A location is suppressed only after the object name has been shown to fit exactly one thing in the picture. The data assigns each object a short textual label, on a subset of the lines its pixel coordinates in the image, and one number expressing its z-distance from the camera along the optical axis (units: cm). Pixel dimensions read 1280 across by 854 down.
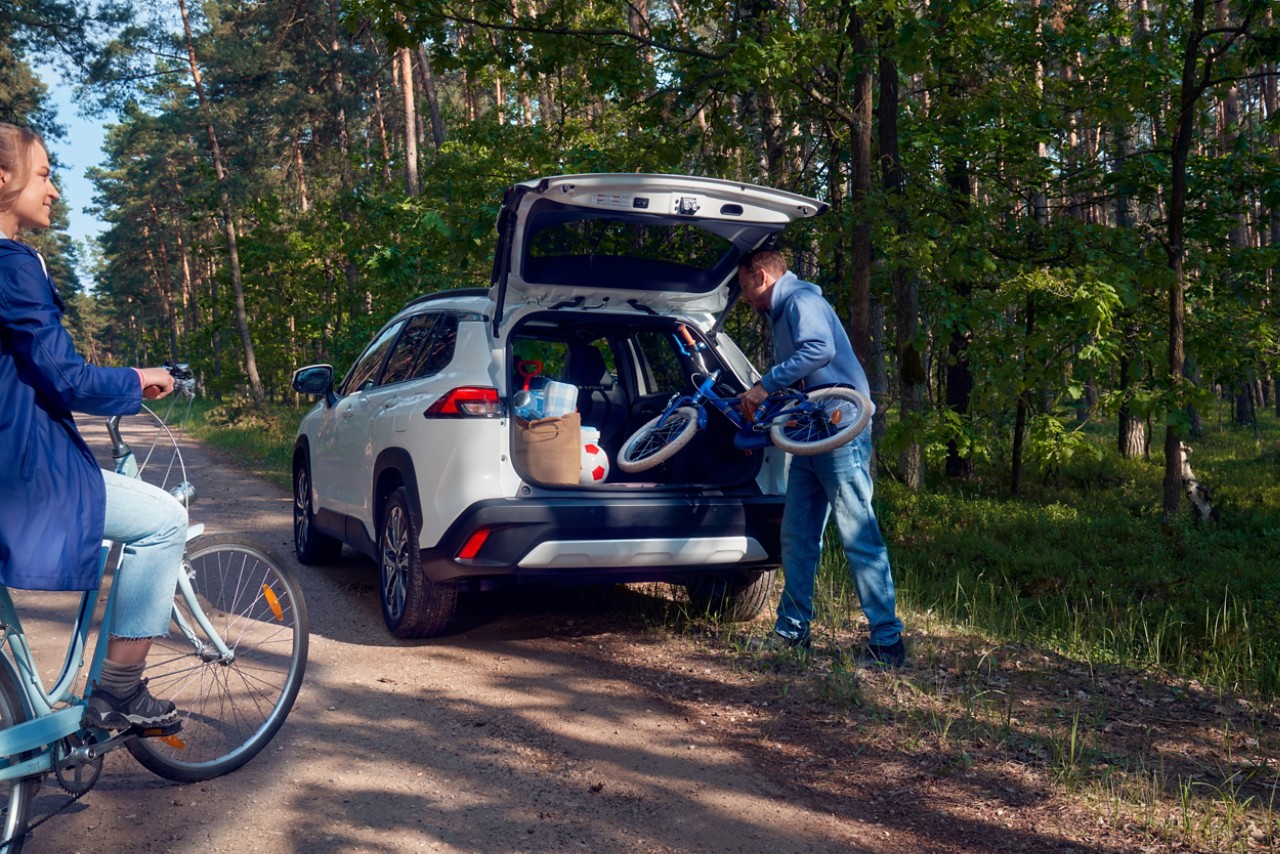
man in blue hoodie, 560
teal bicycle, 319
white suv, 535
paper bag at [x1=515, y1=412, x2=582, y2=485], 565
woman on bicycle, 301
